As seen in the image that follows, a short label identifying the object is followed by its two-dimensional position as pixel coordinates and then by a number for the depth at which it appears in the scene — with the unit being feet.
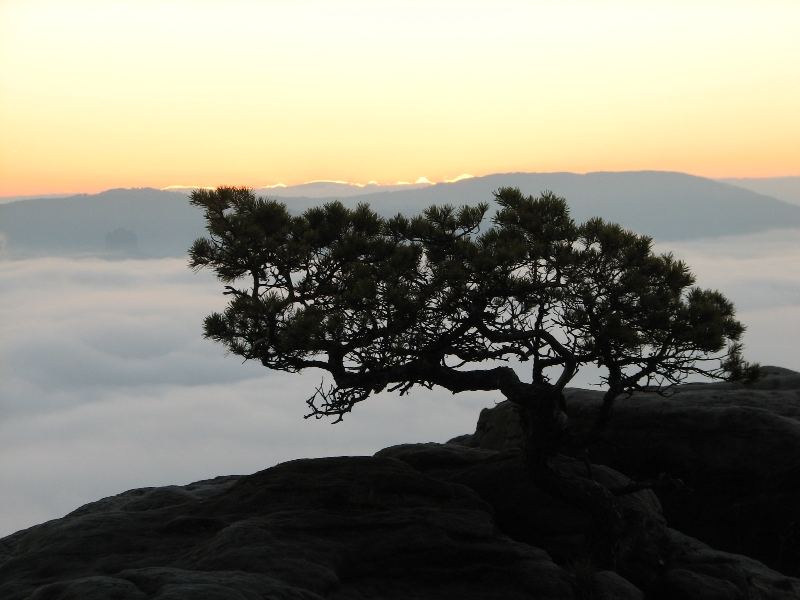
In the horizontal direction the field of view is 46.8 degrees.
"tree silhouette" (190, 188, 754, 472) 70.23
